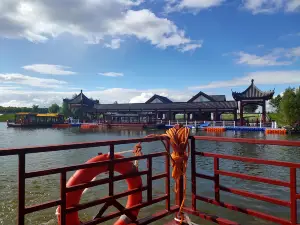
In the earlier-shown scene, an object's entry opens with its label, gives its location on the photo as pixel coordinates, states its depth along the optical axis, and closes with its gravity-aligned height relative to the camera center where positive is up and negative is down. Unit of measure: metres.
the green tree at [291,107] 29.16 +0.94
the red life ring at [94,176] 2.80 -0.85
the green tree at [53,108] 74.75 +2.60
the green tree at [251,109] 70.95 +1.85
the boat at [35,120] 49.94 -0.68
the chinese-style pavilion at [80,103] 53.78 +2.95
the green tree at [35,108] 78.94 +2.81
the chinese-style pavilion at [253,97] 34.81 +2.67
